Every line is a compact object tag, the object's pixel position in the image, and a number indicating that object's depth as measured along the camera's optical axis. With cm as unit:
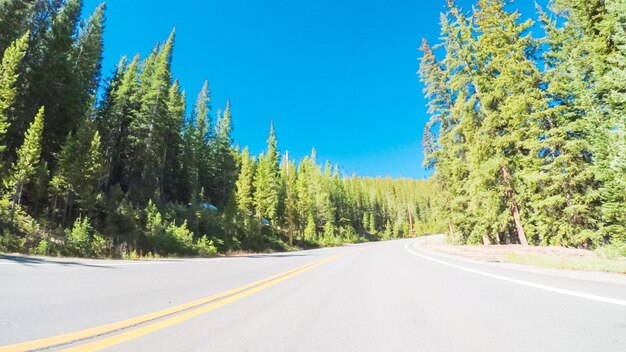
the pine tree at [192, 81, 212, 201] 5159
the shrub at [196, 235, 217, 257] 2209
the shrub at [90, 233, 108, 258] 1502
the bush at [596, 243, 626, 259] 1172
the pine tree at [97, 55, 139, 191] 3173
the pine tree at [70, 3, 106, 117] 3000
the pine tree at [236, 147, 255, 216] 5105
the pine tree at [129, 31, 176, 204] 3303
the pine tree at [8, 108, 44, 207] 1773
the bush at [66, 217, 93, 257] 1450
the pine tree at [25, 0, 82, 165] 2506
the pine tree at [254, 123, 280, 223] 5022
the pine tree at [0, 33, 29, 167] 1825
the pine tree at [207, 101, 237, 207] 5594
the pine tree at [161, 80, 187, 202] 4166
